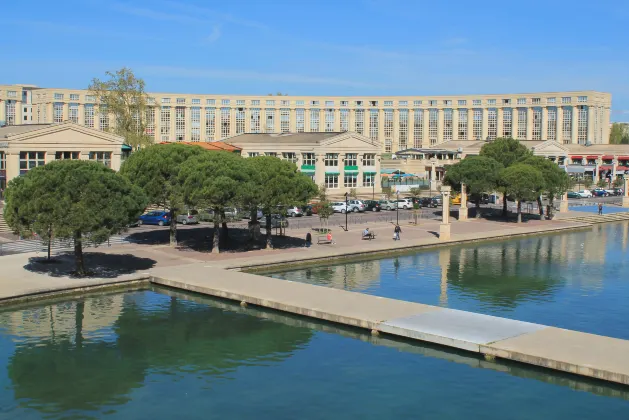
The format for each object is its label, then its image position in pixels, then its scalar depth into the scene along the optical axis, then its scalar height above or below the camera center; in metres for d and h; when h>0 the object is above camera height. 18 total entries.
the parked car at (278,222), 60.38 -2.68
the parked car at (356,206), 81.56 -1.62
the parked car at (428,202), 89.52 -1.19
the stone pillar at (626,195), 97.44 +0.17
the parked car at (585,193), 109.00 +0.37
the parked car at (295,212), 74.62 -2.22
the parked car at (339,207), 79.44 -1.74
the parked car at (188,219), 66.69 -2.79
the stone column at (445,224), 61.25 -2.63
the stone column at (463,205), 76.25 -1.23
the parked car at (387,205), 84.50 -1.49
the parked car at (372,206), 83.61 -1.62
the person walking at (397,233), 59.39 -3.39
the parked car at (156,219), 65.81 -2.79
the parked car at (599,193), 112.81 +0.45
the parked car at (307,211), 76.25 -2.13
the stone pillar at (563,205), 86.69 -1.18
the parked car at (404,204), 85.38 -1.36
